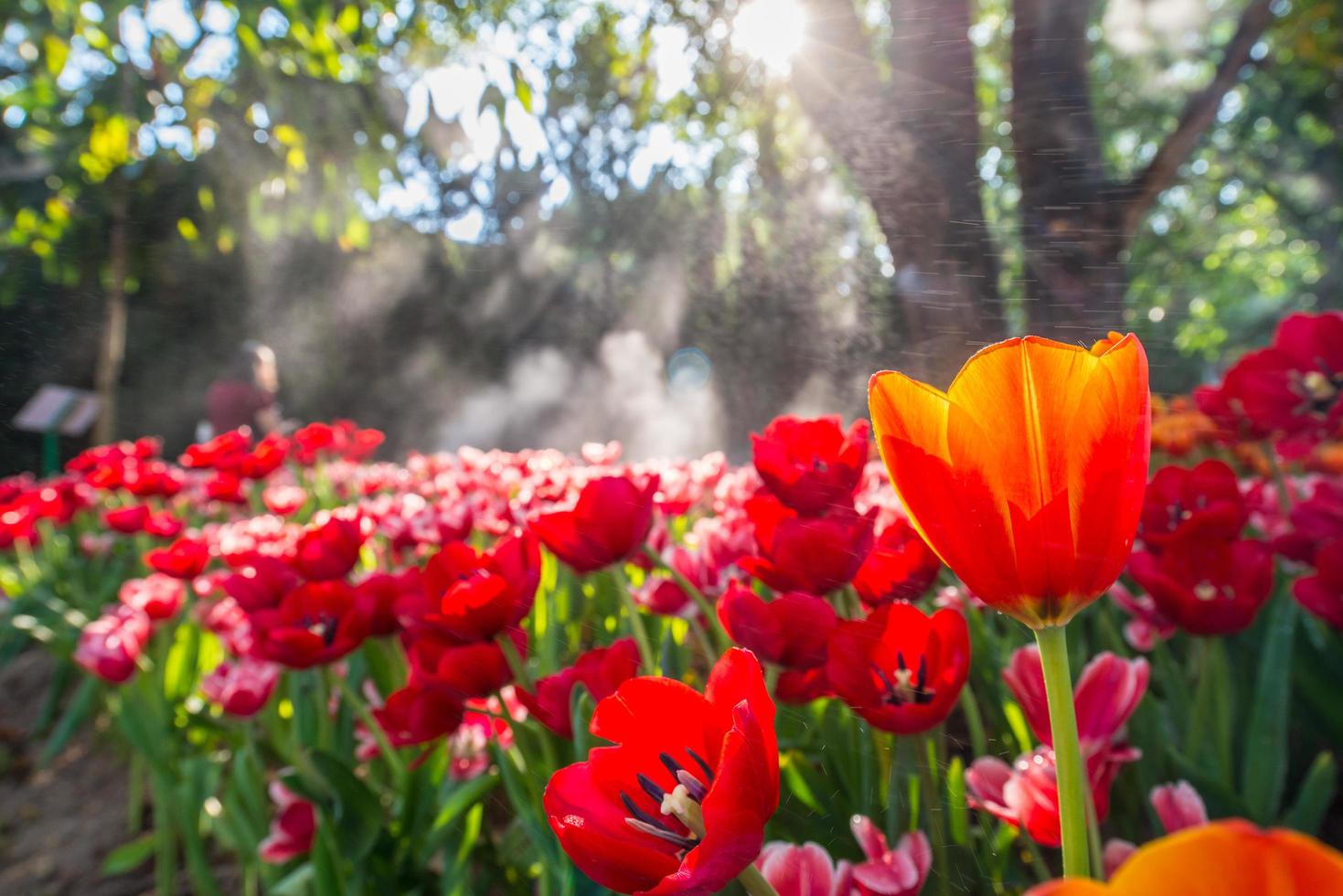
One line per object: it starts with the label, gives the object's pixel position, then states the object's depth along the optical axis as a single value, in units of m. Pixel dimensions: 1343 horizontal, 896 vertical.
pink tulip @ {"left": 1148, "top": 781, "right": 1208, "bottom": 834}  0.49
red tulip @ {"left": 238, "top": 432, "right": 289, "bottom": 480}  2.12
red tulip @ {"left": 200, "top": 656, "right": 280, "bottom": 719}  1.07
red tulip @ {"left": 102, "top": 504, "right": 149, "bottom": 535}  1.94
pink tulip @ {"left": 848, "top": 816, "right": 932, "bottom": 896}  0.44
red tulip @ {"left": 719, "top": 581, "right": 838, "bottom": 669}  0.56
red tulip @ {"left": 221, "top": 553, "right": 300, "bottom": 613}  0.94
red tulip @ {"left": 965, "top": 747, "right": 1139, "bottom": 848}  0.45
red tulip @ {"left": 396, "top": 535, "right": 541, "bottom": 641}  0.66
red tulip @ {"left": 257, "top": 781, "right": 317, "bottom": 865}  0.93
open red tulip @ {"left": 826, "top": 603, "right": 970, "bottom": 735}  0.50
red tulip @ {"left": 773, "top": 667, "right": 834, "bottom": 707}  0.59
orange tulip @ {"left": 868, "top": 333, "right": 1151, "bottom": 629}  0.30
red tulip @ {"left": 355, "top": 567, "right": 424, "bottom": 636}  0.84
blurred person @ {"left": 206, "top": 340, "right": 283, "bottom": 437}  4.75
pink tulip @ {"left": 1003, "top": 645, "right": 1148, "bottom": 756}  0.52
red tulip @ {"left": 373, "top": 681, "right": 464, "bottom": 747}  0.68
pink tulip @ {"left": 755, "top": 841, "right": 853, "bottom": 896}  0.43
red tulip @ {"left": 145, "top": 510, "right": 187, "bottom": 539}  1.90
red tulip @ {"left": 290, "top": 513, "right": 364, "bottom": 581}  0.94
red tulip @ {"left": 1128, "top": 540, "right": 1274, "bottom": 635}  0.72
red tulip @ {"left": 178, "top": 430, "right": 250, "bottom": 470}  2.12
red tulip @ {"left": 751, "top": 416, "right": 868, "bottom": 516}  0.67
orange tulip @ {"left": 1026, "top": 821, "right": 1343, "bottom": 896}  0.15
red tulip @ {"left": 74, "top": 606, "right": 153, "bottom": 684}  1.34
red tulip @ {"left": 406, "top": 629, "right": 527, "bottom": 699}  0.65
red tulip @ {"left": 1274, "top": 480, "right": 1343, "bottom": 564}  0.83
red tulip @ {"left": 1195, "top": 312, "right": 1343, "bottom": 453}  1.08
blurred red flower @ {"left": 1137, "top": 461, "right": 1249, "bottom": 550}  0.75
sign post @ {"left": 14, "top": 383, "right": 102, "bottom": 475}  3.84
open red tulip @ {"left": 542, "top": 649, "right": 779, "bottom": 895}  0.30
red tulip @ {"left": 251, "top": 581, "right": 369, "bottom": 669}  0.83
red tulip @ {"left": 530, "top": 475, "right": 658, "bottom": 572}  0.73
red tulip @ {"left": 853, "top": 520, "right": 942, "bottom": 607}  0.60
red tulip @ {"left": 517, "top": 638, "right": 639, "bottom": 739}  0.61
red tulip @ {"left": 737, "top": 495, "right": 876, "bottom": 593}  0.60
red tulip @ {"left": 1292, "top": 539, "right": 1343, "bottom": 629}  0.76
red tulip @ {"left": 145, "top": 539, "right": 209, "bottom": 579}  1.45
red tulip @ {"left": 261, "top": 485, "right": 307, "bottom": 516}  1.94
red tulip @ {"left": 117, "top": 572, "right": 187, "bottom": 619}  1.48
